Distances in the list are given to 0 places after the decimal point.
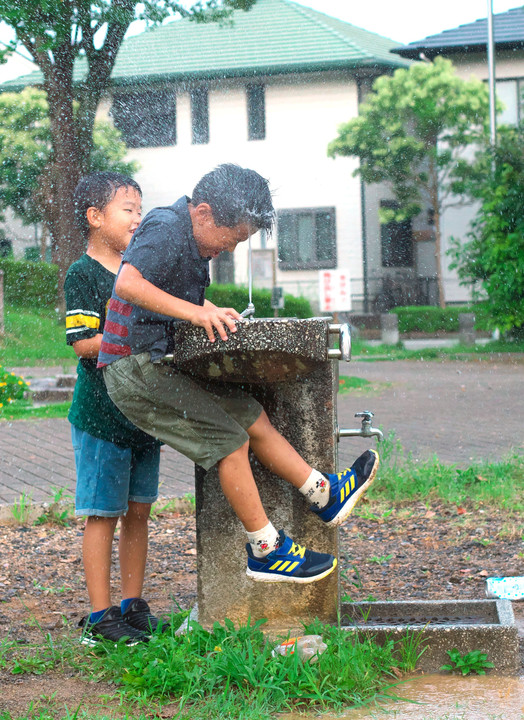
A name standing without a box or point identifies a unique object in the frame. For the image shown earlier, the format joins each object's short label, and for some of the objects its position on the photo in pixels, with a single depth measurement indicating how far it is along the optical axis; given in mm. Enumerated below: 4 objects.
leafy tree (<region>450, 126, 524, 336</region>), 14773
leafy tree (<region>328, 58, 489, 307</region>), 22531
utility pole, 17258
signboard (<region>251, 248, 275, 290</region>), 22105
